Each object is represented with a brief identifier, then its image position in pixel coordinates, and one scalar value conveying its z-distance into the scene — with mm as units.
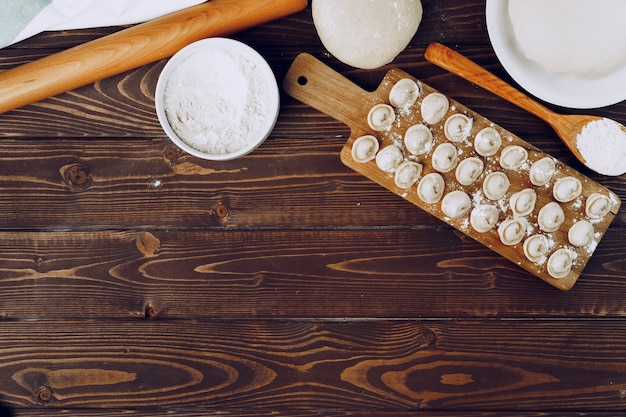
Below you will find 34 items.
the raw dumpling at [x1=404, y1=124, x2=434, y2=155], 701
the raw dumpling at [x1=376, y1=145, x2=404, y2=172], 700
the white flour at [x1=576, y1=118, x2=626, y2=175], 693
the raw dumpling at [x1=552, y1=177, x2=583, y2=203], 689
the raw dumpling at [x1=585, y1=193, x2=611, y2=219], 689
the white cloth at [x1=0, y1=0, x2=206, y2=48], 700
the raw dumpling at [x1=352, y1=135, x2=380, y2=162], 701
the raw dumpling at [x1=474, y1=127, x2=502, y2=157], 696
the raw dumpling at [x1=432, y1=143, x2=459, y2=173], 699
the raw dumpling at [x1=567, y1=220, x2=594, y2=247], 689
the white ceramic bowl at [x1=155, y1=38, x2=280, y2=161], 686
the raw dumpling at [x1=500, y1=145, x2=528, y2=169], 691
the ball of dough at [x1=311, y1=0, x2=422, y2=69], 625
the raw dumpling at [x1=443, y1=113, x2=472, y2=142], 695
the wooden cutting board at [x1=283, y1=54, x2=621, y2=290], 703
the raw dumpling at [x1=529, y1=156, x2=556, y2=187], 693
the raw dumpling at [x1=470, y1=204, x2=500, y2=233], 696
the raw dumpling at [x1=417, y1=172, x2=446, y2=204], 697
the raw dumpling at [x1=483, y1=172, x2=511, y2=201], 696
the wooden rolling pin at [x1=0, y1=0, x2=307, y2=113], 687
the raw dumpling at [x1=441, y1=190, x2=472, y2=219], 694
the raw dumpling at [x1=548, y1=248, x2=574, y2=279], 691
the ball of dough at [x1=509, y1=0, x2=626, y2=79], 594
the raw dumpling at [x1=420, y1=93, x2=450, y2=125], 696
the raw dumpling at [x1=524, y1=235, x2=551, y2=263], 694
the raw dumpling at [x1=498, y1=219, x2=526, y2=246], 694
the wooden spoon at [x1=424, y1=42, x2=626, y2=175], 697
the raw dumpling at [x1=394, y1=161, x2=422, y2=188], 697
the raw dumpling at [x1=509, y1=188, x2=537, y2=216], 693
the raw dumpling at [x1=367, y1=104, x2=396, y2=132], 703
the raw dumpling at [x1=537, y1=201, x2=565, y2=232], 689
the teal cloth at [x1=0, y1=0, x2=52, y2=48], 696
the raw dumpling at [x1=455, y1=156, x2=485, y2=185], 697
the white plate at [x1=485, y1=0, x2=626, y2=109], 645
